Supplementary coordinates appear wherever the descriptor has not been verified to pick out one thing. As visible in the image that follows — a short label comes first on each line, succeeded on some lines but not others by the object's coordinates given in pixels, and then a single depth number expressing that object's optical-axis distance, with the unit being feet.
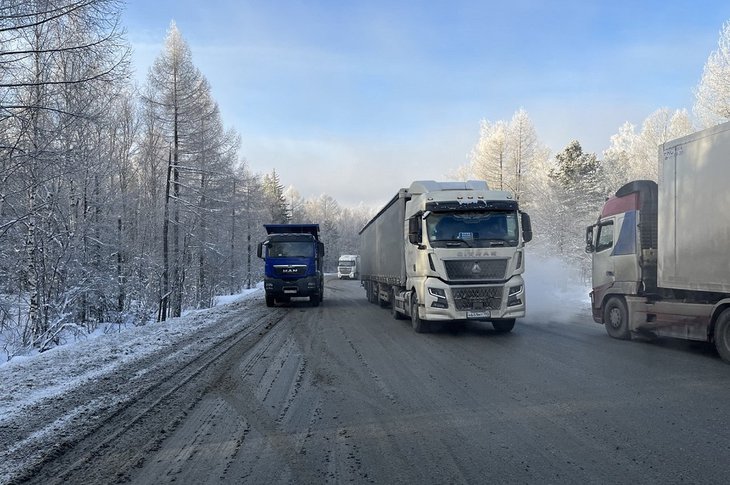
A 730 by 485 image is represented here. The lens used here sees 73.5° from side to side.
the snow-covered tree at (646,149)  113.39
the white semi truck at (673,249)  26.78
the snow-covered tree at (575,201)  117.70
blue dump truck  68.64
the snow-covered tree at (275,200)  216.68
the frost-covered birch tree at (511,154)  142.82
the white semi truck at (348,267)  199.08
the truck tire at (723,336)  26.61
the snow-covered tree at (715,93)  78.95
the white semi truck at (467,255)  37.09
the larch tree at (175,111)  82.99
